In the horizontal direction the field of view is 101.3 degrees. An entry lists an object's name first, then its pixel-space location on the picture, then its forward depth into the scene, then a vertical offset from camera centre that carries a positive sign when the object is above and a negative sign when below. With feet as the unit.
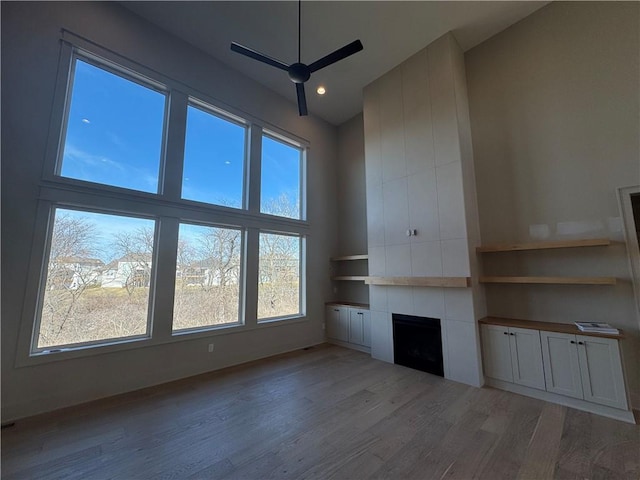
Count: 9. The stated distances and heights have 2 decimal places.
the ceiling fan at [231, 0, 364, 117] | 9.65 +8.12
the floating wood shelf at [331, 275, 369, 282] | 17.16 -0.37
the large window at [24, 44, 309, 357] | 10.32 +2.64
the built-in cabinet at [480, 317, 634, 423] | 8.87 -3.54
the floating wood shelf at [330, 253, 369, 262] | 17.78 +1.06
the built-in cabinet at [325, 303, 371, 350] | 16.56 -3.47
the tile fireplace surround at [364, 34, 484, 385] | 12.19 +3.90
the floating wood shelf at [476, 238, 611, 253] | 9.68 +1.02
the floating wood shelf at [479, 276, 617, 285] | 9.46 -0.39
